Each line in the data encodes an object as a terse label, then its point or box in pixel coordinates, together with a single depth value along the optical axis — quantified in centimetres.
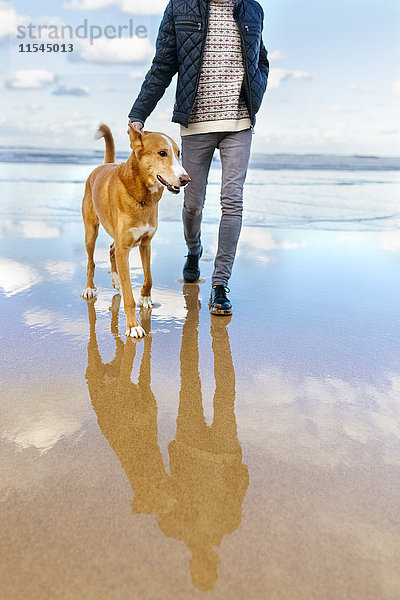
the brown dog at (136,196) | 314
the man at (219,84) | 366
